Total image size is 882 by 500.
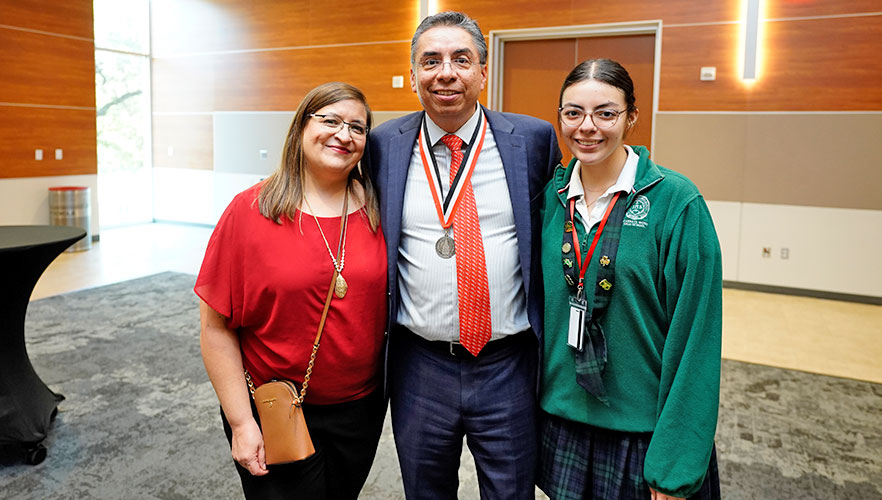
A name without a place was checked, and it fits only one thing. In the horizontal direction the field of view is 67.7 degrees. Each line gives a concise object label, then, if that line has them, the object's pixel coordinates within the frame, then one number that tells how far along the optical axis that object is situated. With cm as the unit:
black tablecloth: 303
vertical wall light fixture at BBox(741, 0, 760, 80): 642
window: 995
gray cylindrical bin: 814
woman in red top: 172
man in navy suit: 182
